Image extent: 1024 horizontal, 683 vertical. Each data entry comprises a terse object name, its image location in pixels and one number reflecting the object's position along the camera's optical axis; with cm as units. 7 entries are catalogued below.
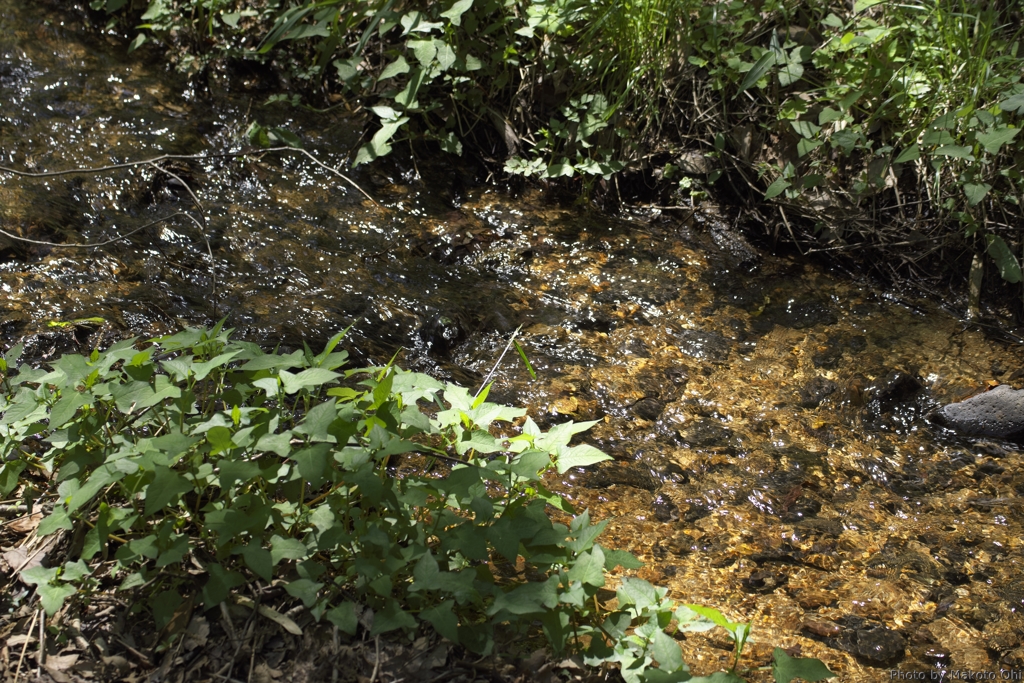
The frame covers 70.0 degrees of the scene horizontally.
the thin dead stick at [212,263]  281
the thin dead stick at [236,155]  308
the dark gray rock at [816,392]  281
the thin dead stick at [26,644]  151
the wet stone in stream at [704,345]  301
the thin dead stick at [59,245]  271
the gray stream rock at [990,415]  268
